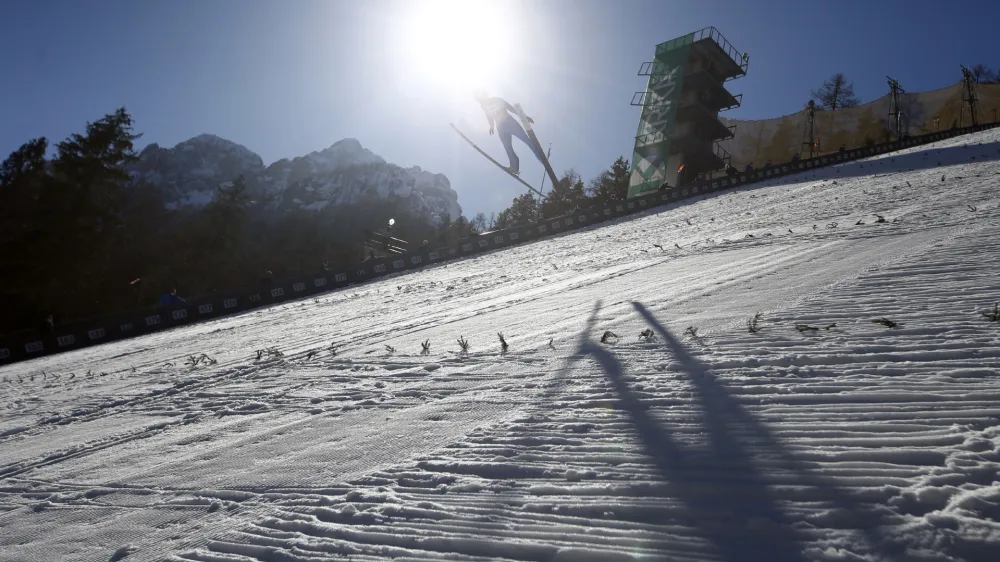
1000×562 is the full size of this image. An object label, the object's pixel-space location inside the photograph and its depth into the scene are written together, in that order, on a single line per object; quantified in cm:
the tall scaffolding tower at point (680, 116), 5366
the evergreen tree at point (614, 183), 6288
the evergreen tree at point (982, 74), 7712
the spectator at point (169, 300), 1895
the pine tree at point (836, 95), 7931
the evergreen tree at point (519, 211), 6704
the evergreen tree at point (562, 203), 5372
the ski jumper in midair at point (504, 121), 3081
